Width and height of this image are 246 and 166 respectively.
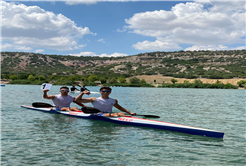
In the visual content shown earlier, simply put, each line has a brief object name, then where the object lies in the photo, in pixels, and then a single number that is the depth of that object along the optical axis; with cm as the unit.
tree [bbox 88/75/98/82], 11888
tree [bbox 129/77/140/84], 11865
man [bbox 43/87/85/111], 1626
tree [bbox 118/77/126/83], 12050
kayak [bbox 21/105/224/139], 1048
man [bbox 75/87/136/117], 1314
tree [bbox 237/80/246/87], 10512
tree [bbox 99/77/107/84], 11844
